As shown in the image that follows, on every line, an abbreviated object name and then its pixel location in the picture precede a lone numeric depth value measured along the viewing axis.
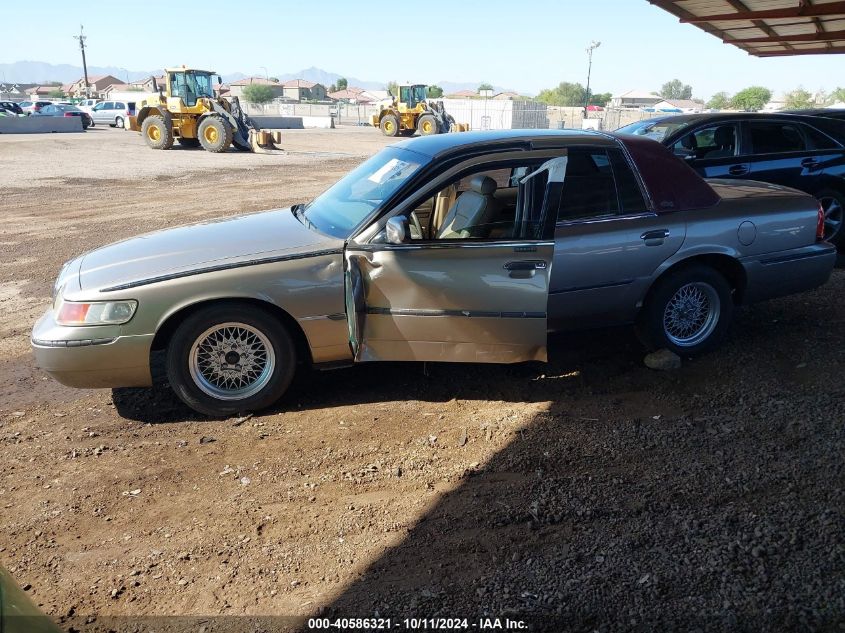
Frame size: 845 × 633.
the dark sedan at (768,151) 8.26
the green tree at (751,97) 98.04
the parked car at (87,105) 47.06
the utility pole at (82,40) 84.19
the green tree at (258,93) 129.10
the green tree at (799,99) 101.73
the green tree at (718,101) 129.19
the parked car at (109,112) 45.78
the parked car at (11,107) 43.19
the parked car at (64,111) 40.56
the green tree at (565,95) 162.38
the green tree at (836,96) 114.19
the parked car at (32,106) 44.03
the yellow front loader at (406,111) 34.31
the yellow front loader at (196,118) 24.42
